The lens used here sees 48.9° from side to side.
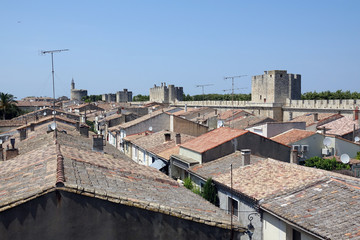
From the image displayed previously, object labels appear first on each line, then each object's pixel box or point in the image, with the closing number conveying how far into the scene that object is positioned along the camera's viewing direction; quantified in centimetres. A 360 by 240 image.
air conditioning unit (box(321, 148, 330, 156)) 2336
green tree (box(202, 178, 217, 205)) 1383
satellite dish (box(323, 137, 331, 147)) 2281
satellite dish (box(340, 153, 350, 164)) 1833
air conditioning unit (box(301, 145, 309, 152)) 2294
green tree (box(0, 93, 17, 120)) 5534
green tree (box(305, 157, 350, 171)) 2055
